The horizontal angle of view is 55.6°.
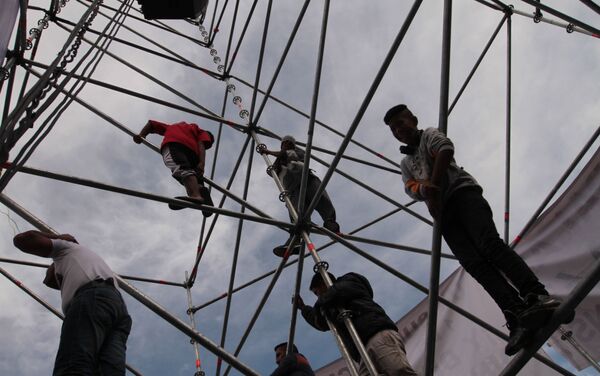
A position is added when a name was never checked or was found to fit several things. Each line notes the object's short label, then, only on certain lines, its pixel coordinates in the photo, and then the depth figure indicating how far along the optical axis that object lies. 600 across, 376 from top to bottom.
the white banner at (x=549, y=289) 4.98
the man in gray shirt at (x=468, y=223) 2.93
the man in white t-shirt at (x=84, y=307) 2.60
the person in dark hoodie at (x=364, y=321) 3.77
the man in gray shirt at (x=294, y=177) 6.47
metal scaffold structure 3.56
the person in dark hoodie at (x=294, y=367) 4.08
